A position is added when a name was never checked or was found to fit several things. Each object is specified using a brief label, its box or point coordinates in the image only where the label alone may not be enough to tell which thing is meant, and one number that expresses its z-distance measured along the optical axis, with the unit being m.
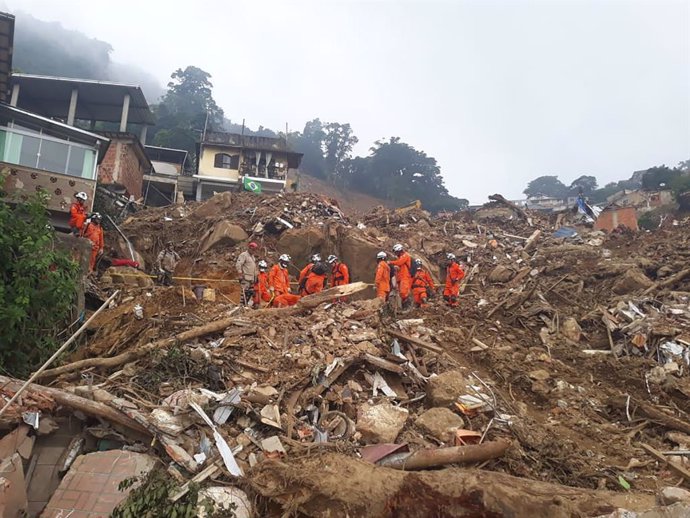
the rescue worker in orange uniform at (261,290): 10.39
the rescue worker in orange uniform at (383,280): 10.20
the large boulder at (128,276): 11.17
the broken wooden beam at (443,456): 4.31
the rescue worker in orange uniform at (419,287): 10.45
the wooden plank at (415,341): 6.79
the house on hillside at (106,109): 22.11
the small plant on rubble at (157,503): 3.63
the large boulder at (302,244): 14.90
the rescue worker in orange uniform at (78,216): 11.57
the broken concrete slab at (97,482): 3.95
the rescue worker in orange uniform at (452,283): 11.49
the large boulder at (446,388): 5.46
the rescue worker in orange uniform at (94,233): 11.49
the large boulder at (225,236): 15.17
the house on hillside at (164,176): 27.30
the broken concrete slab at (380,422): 4.71
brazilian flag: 28.61
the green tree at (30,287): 5.71
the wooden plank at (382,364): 5.84
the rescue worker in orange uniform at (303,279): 10.37
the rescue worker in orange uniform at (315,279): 10.24
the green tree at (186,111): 35.38
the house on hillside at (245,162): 30.61
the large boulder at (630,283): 11.44
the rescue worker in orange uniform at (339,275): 10.88
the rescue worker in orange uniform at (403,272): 10.57
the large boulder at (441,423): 4.89
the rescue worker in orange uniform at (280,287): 10.04
